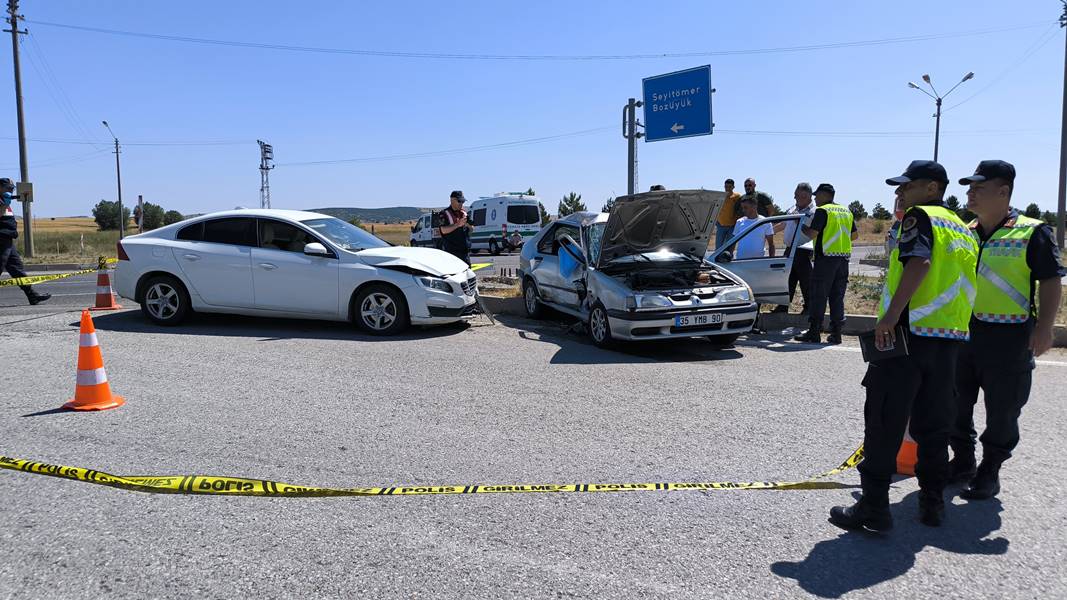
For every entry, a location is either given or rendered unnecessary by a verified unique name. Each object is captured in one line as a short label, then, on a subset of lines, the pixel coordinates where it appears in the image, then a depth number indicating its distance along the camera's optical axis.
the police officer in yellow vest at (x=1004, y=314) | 3.76
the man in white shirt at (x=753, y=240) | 9.81
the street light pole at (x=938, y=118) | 33.56
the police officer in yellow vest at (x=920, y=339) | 3.28
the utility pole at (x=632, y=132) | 16.53
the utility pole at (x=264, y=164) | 46.84
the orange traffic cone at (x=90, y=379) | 5.40
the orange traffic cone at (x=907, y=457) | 4.18
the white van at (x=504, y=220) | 29.64
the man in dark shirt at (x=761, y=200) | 11.46
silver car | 7.86
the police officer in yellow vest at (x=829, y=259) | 8.44
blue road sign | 16.39
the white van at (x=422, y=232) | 30.47
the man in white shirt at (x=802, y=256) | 9.40
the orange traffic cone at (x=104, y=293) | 10.53
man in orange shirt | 12.35
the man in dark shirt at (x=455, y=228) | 11.43
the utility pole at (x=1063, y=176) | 25.95
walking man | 10.45
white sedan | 8.87
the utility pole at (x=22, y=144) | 24.70
